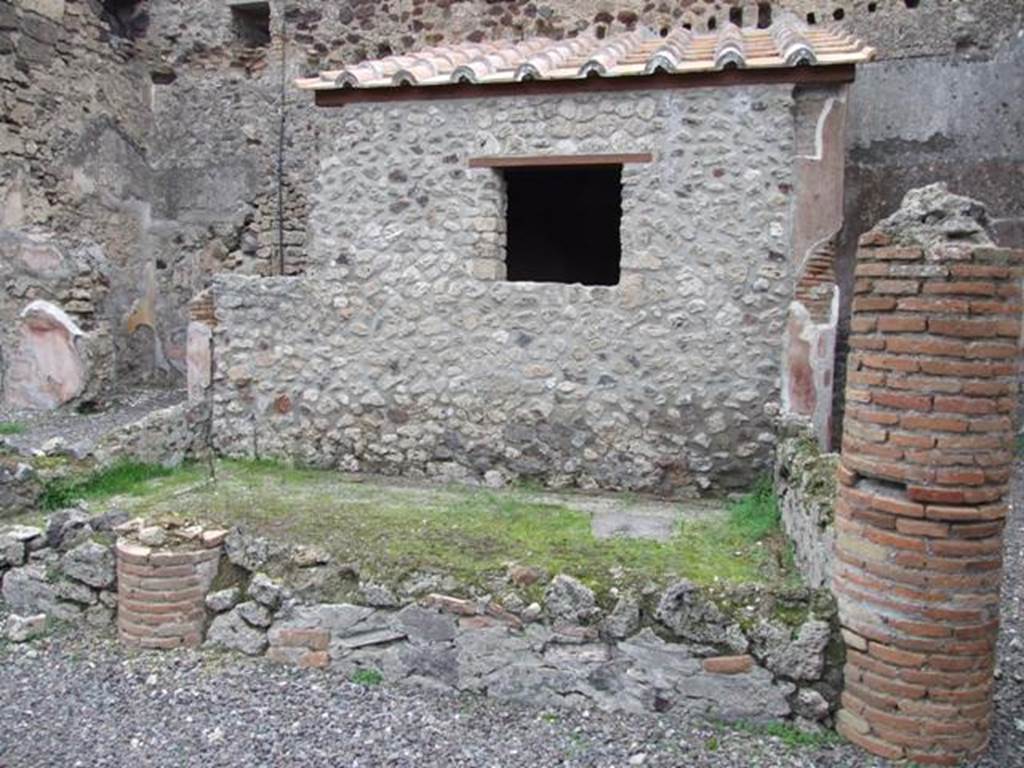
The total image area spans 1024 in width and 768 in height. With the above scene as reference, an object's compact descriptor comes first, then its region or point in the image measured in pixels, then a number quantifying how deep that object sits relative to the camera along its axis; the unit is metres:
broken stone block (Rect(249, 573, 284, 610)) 4.38
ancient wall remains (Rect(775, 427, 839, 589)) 4.32
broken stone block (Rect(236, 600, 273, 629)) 4.39
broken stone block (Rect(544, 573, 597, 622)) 3.92
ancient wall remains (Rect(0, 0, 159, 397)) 9.20
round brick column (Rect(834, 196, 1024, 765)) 3.41
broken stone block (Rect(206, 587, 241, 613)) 4.50
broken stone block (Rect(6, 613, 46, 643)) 4.62
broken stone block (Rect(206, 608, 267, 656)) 4.41
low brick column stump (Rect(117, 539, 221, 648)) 4.48
